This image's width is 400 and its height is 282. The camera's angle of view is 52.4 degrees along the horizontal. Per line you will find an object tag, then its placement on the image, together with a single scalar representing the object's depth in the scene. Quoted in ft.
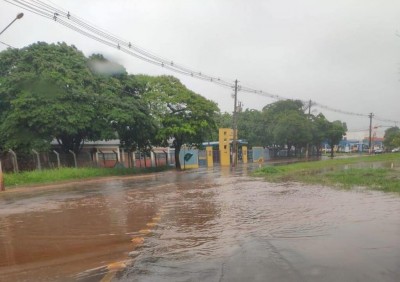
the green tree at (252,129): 227.40
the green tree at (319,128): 233.96
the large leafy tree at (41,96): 88.58
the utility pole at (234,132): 147.95
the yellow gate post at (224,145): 177.74
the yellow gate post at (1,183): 70.44
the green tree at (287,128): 209.97
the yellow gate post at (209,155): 181.47
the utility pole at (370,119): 266.24
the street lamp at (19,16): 58.90
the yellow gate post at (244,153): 204.13
